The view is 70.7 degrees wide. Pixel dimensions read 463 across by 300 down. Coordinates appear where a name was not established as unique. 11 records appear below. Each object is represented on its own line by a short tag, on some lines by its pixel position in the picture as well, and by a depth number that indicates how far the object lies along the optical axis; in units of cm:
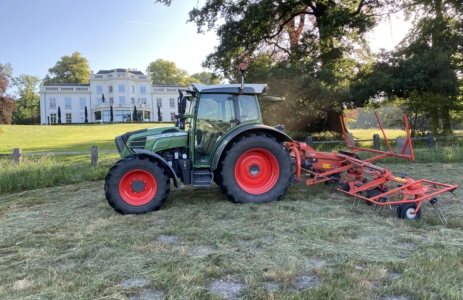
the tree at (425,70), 1183
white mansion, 5503
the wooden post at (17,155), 819
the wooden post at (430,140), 1123
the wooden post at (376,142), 1109
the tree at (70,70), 6294
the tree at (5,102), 3036
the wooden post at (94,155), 870
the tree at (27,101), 5595
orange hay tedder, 414
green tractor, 506
